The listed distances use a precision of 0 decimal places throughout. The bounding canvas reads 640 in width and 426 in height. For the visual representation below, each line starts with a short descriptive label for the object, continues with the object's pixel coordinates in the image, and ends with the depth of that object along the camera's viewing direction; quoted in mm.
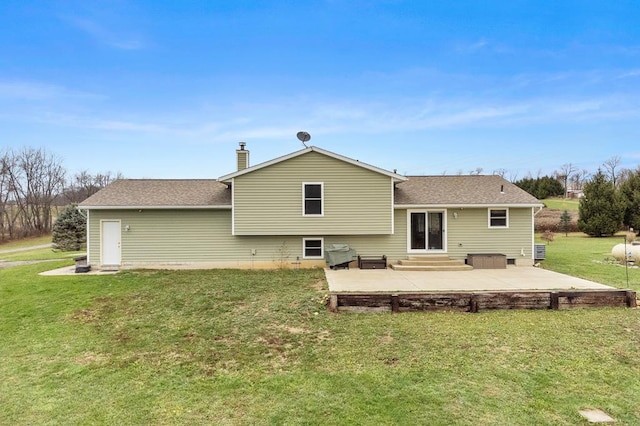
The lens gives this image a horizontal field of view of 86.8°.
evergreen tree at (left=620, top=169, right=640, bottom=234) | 26047
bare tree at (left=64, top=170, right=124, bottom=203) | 44406
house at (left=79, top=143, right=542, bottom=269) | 12461
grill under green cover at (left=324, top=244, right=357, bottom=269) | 12320
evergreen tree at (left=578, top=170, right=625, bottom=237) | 25406
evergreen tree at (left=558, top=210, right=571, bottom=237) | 28598
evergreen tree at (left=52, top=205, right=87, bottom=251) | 22438
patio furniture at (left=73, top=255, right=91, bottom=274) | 12250
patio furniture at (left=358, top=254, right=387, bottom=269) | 12555
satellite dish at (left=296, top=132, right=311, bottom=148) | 13027
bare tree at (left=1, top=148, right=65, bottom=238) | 37812
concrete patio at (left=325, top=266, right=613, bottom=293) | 8922
